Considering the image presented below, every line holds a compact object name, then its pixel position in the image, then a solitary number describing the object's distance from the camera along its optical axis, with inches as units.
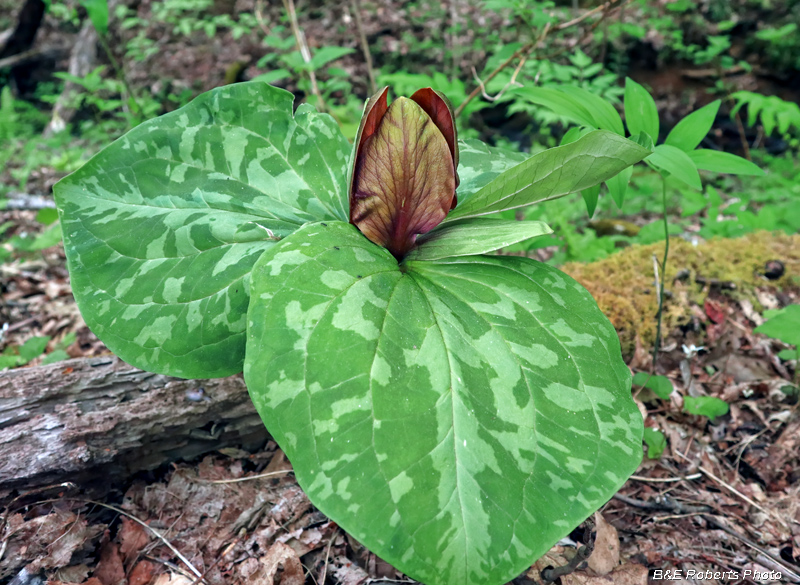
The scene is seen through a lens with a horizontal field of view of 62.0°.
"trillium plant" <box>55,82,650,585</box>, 7.4
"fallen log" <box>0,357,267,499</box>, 10.2
